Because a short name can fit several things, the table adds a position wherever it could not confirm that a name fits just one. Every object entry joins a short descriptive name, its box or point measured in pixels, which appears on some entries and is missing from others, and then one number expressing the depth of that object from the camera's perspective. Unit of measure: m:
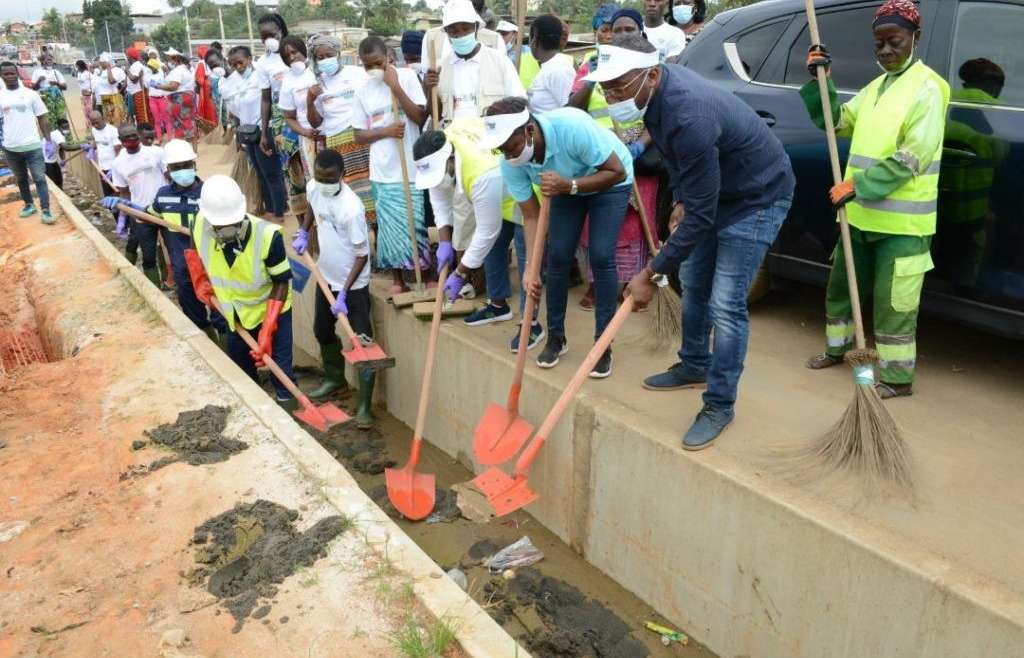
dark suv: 3.34
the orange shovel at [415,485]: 4.50
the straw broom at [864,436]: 3.04
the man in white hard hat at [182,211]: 5.86
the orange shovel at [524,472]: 3.31
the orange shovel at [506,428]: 4.02
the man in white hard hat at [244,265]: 4.73
